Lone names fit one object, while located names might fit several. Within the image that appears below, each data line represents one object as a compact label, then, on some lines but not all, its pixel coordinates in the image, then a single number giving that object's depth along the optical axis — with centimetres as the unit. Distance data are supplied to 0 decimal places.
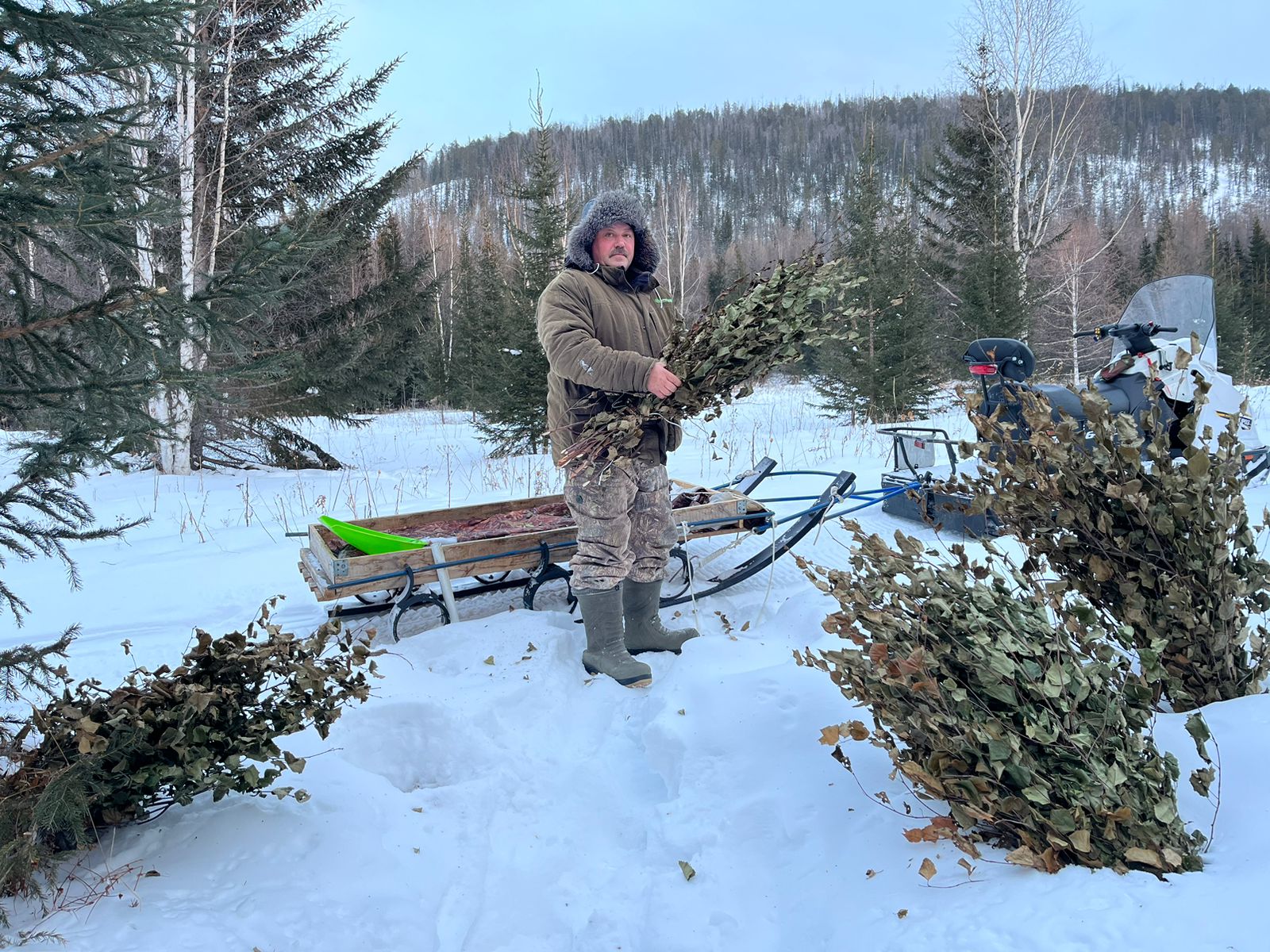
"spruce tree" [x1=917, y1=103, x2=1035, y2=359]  1519
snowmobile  530
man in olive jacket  351
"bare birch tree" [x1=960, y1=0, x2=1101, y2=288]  1872
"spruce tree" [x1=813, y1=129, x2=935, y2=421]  1459
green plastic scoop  404
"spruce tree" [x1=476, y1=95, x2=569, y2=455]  1237
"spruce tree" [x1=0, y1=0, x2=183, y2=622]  227
